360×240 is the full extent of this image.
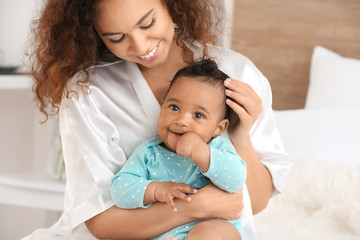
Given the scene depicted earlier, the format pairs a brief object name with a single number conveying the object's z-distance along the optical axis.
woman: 1.44
